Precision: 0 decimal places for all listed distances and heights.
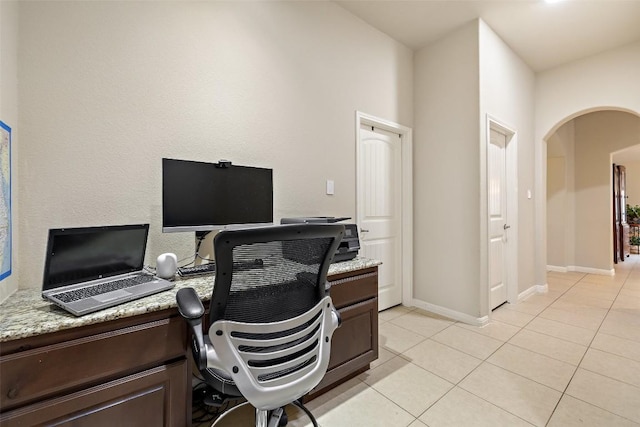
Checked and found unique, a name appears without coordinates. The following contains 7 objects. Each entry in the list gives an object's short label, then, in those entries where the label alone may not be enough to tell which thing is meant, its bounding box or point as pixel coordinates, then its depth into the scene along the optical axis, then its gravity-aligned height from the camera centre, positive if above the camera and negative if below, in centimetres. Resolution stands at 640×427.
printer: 196 -18
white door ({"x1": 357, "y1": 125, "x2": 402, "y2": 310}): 299 +12
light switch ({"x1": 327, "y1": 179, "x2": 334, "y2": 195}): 258 +26
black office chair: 98 -38
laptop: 112 -24
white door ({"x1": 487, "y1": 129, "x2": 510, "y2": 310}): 321 -5
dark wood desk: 89 -56
